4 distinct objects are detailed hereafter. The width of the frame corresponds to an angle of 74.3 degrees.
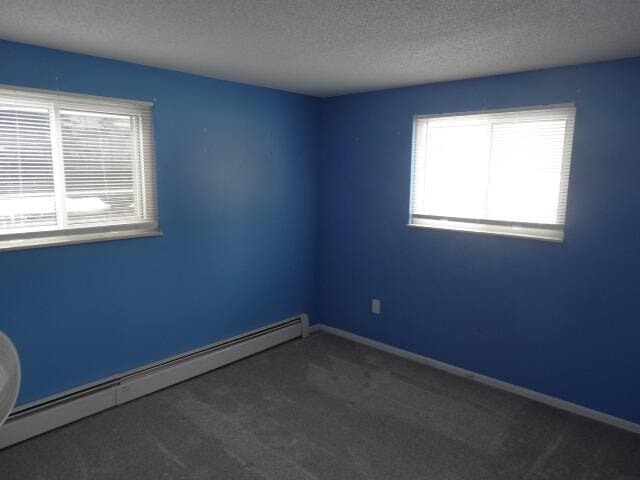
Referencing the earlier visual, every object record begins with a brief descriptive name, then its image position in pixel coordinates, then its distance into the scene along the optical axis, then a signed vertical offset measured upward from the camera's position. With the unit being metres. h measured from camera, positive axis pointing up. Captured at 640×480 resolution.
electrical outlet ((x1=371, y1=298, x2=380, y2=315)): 3.66 -1.01
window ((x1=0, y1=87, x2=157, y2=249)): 2.27 +0.08
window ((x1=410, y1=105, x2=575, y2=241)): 2.70 +0.14
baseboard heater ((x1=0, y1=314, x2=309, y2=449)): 2.35 -1.30
